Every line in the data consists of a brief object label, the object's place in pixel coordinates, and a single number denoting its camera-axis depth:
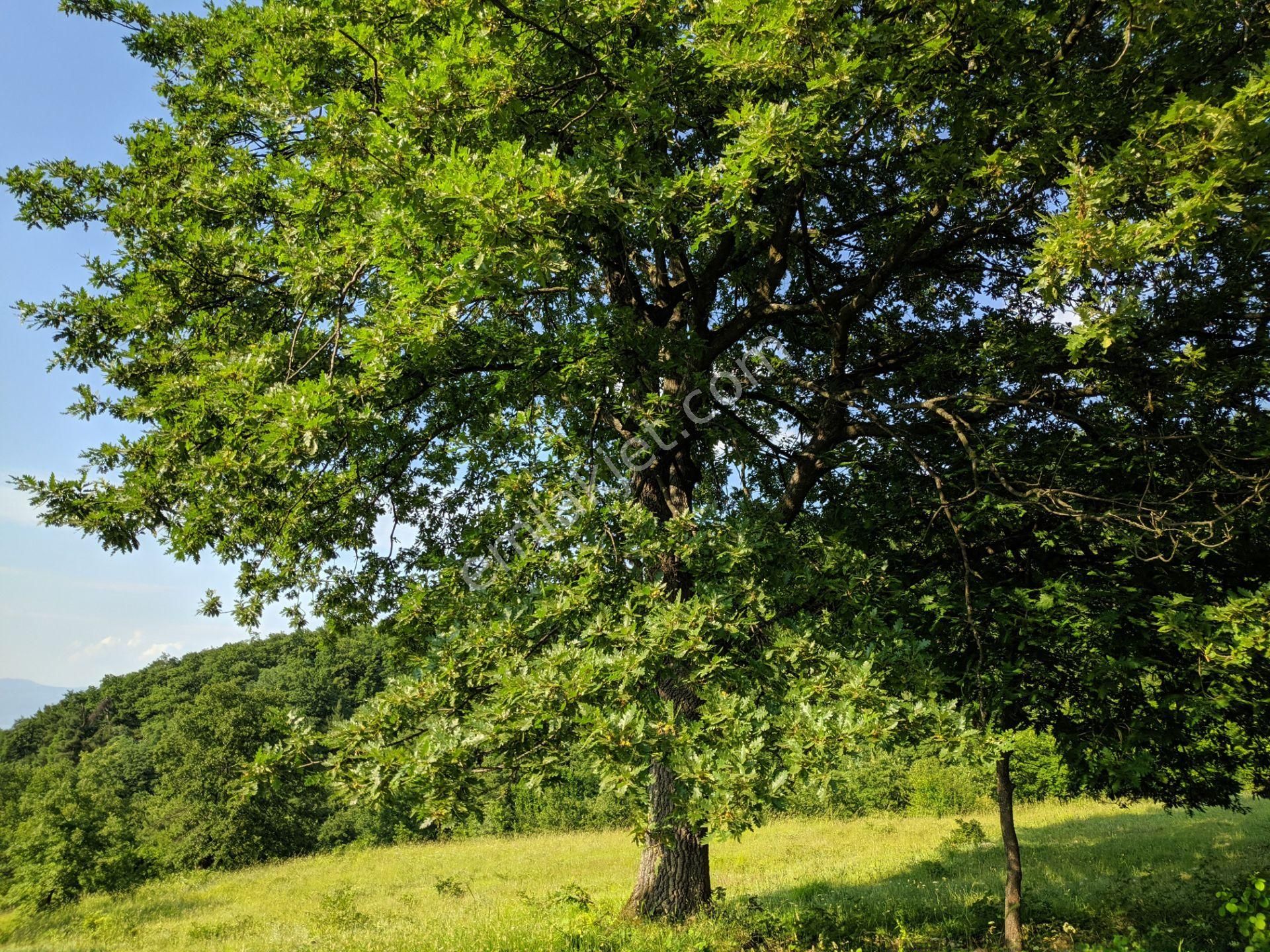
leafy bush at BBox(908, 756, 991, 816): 25.94
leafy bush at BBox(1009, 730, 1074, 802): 22.70
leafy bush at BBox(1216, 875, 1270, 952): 4.74
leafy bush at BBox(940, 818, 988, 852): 16.77
